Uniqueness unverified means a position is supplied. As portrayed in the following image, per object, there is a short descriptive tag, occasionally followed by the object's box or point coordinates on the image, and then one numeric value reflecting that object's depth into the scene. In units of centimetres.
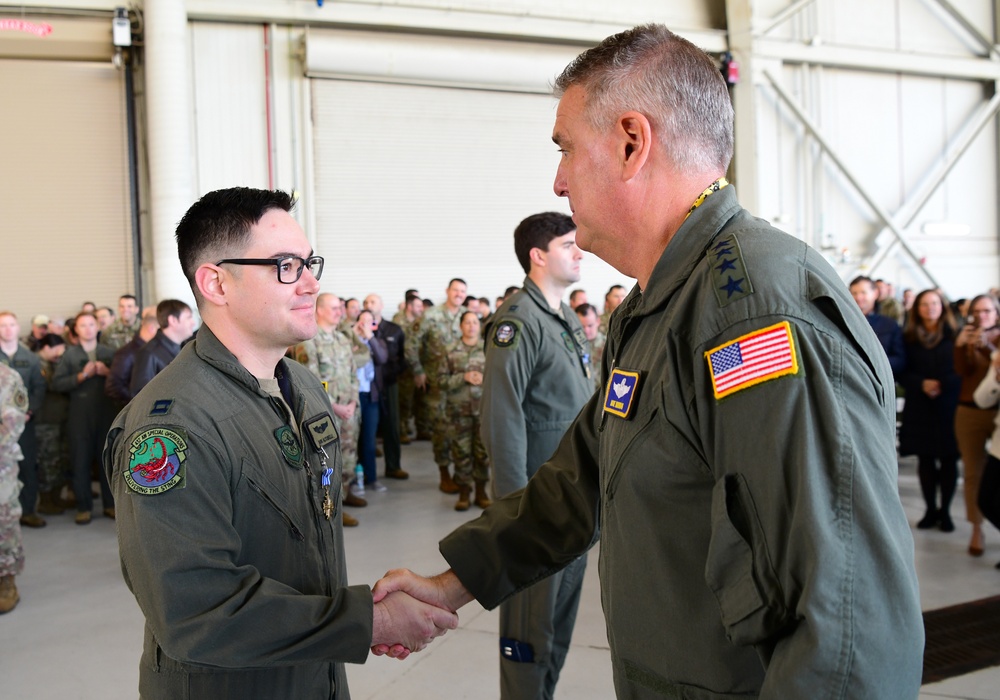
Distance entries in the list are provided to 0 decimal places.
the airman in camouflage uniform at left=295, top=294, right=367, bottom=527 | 647
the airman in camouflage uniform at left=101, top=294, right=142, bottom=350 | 874
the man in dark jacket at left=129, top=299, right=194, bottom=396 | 616
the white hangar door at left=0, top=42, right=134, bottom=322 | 1059
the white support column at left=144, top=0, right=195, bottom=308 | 974
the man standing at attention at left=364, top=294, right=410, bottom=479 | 840
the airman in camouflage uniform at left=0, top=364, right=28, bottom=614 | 474
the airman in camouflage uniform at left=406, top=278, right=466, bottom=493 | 878
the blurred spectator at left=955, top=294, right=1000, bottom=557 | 534
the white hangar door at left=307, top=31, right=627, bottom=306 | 1116
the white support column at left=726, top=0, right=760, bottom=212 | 1234
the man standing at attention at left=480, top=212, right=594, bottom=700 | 305
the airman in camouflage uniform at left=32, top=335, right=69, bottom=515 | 715
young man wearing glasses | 150
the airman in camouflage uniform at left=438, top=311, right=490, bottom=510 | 698
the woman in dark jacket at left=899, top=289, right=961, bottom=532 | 590
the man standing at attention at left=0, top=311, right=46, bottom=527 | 665
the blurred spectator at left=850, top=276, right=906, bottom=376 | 631
